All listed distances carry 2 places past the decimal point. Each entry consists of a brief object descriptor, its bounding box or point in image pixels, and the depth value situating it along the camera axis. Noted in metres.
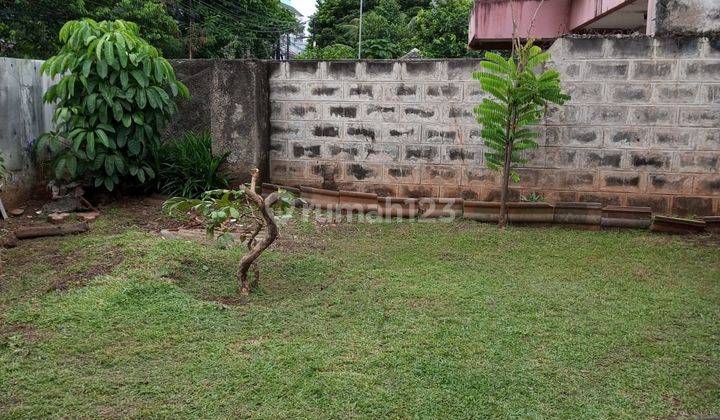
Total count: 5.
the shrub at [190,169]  6.55
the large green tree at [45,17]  13.72
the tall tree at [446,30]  17.20
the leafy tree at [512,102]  5.47
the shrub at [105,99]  5.91
